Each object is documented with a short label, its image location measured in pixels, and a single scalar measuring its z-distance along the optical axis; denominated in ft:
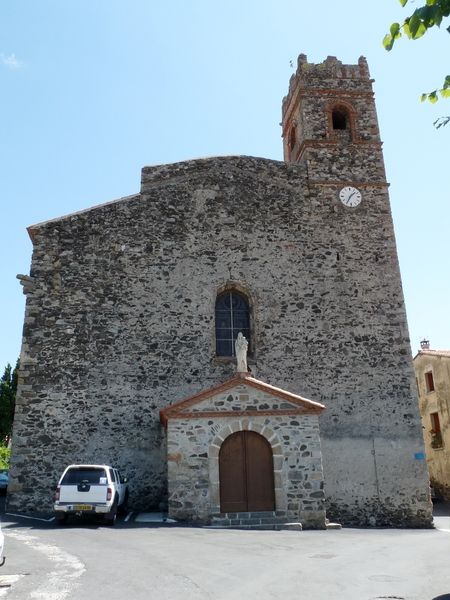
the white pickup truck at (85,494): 38.65
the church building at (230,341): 44.16
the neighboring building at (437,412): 80.84
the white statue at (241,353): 46.03
